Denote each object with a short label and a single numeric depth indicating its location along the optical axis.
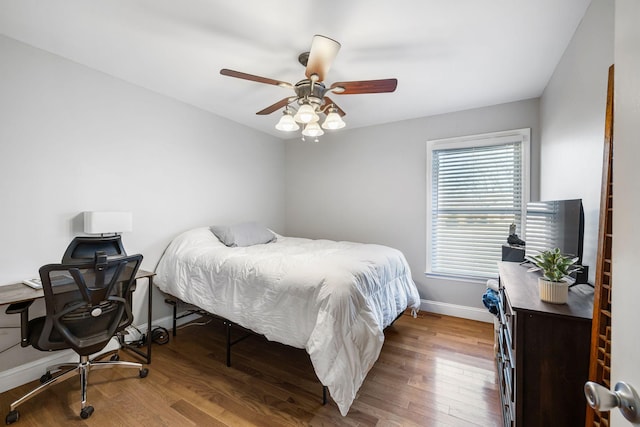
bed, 1.68
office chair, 1.63
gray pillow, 3.04
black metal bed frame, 2.14
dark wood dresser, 1.06
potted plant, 1.19
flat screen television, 1.51
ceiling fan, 1.72
